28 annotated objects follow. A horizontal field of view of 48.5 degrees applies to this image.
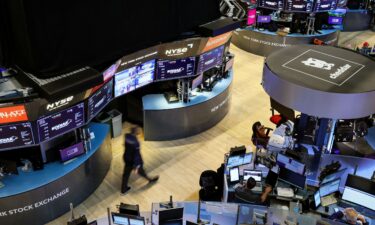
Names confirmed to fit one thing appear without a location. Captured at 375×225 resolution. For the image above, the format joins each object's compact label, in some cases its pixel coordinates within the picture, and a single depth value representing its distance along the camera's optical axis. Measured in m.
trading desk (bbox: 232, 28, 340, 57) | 14.32
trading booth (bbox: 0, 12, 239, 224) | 6.97
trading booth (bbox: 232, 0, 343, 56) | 13.93
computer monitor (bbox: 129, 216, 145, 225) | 6.33
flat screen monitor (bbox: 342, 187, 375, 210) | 6.97
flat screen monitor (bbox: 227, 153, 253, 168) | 7.80
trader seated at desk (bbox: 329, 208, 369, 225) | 6.77
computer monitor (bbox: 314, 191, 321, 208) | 7.04
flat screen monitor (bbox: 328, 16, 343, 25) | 14.62
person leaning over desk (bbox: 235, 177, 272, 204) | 7.32
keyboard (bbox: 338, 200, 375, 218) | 7.08
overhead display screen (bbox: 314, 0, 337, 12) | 13.75
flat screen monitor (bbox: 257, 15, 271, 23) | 14.47
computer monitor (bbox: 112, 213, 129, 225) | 6.39
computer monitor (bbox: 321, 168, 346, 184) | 7.11
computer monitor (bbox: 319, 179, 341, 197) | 7.13
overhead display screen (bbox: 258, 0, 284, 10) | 14.03
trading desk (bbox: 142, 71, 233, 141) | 9.84
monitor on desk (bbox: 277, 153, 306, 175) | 7.43
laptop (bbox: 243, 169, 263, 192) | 7.68
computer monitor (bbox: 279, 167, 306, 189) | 7.28
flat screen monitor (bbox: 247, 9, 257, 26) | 13.85
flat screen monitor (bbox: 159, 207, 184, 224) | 6.43
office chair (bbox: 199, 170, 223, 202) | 7.96
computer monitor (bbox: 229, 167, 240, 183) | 7.65
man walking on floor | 8.08
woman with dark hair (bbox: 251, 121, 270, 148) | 8.88
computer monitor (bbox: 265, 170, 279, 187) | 7.61
